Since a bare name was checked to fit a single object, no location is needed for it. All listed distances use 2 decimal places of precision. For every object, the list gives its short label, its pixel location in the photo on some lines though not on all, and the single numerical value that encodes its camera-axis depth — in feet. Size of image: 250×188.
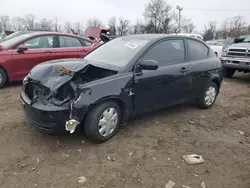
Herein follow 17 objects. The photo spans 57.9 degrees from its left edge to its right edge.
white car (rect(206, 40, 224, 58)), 38.77
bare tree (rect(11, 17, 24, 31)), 182.31
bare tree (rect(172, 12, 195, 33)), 191.17
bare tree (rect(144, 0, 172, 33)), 188.75
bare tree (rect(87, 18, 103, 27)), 215.31
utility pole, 169.27
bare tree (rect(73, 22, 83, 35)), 182.70
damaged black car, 9.56
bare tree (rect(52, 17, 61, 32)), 183.41
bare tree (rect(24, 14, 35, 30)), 183.42
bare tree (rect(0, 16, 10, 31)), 183.62
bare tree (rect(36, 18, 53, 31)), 180.96
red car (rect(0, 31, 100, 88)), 19.02
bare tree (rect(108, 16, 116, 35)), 213.69
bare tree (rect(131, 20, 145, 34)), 190.76
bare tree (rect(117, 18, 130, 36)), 200.03
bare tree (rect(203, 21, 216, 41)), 201.86
